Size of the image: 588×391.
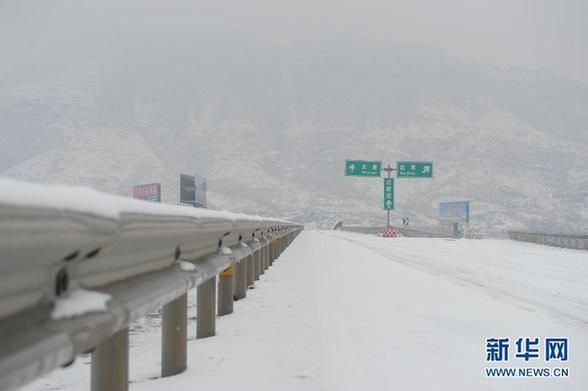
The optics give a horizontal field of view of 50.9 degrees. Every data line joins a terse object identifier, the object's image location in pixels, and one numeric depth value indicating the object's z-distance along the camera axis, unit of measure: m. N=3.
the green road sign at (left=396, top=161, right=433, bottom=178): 65.31
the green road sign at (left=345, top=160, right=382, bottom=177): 65.50
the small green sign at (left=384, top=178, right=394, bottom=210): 59.69
